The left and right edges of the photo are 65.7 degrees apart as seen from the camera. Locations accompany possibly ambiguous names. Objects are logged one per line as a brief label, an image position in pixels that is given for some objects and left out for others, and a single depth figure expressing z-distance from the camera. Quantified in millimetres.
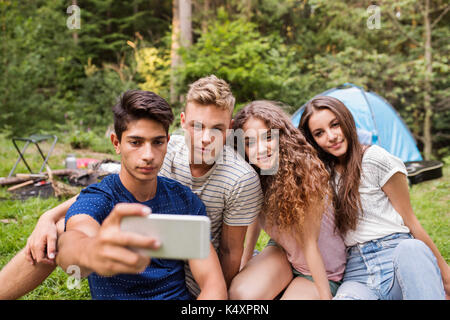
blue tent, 5664
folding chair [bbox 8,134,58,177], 4578
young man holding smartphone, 1411
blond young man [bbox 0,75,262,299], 1590
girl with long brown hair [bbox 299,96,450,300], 1794
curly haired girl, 1717
